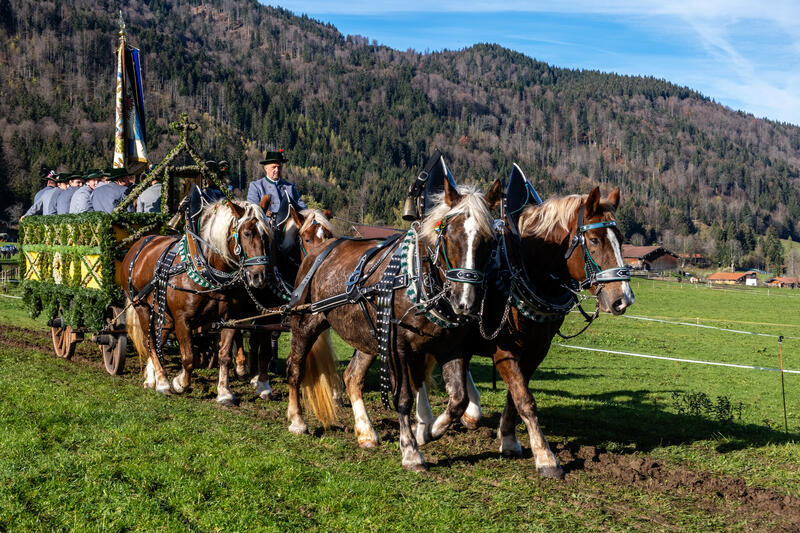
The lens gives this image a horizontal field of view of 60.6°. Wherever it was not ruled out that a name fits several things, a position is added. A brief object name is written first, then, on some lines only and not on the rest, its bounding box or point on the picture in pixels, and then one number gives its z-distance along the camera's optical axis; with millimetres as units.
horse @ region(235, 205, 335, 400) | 9242
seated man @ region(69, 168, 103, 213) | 11977
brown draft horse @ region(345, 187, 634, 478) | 5922
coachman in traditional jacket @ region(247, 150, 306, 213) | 9969
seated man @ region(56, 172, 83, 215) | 13148
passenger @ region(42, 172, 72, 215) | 13919
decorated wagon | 10414
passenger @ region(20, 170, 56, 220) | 14122
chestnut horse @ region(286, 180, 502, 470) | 5477
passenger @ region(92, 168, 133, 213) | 11523
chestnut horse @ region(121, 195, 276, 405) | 8273
